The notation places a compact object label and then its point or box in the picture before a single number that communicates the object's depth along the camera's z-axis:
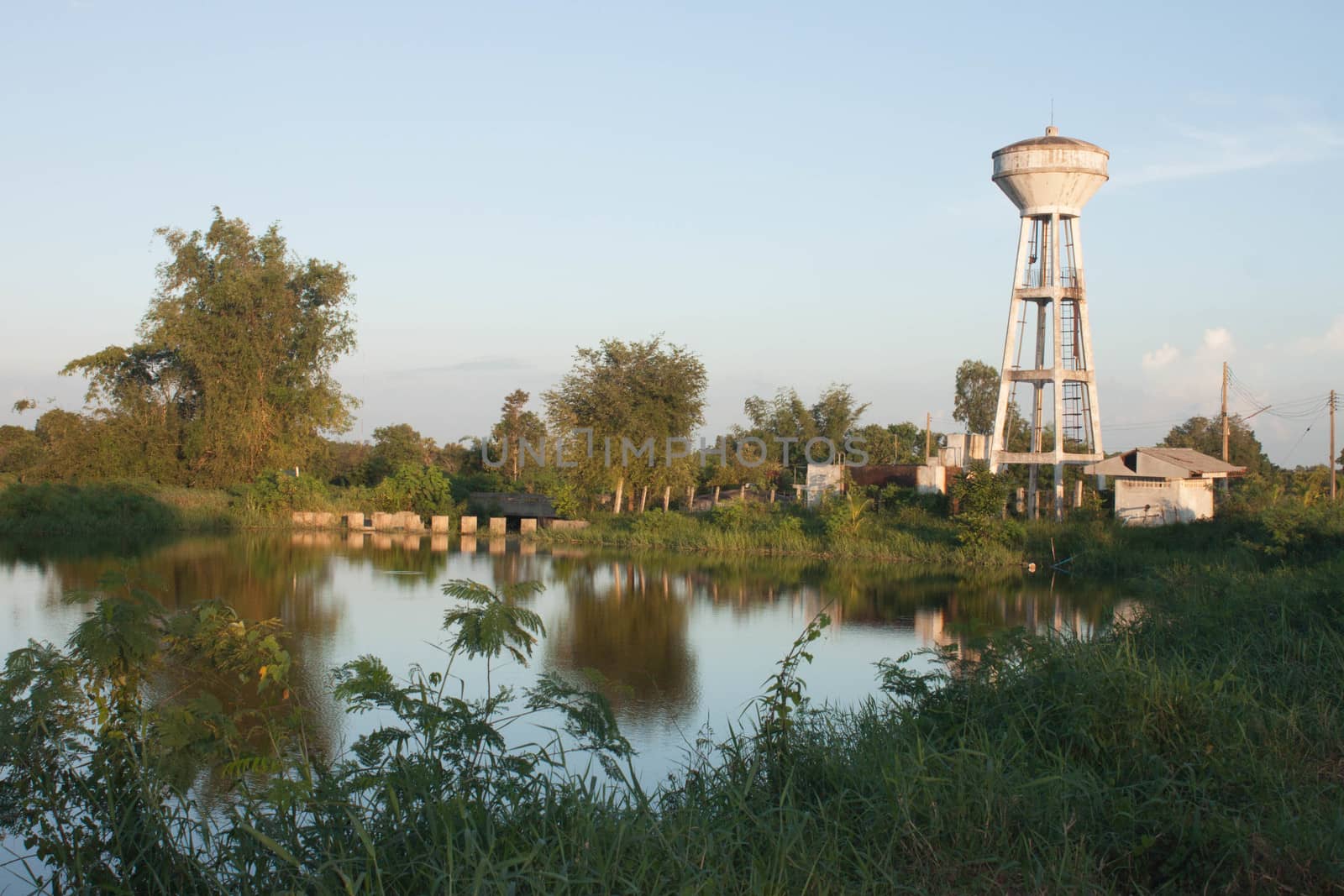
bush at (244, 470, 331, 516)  35.09
